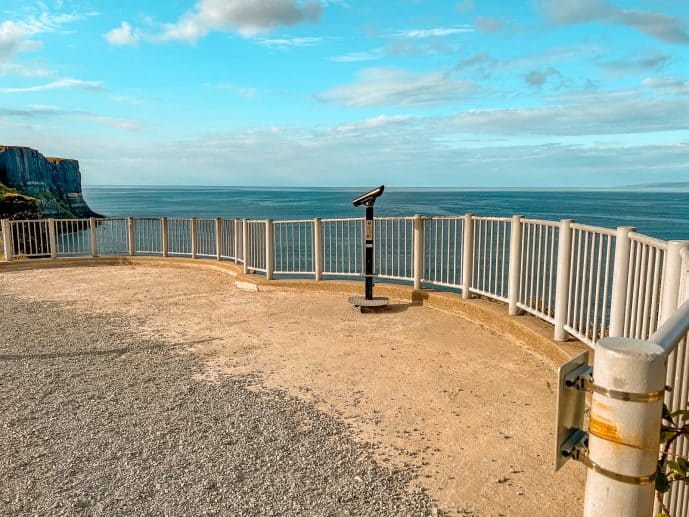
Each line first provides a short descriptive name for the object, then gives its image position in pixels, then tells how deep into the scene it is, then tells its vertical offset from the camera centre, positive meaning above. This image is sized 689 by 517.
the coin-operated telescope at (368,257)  7.90 -1.02
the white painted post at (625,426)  1.32 -0.62
